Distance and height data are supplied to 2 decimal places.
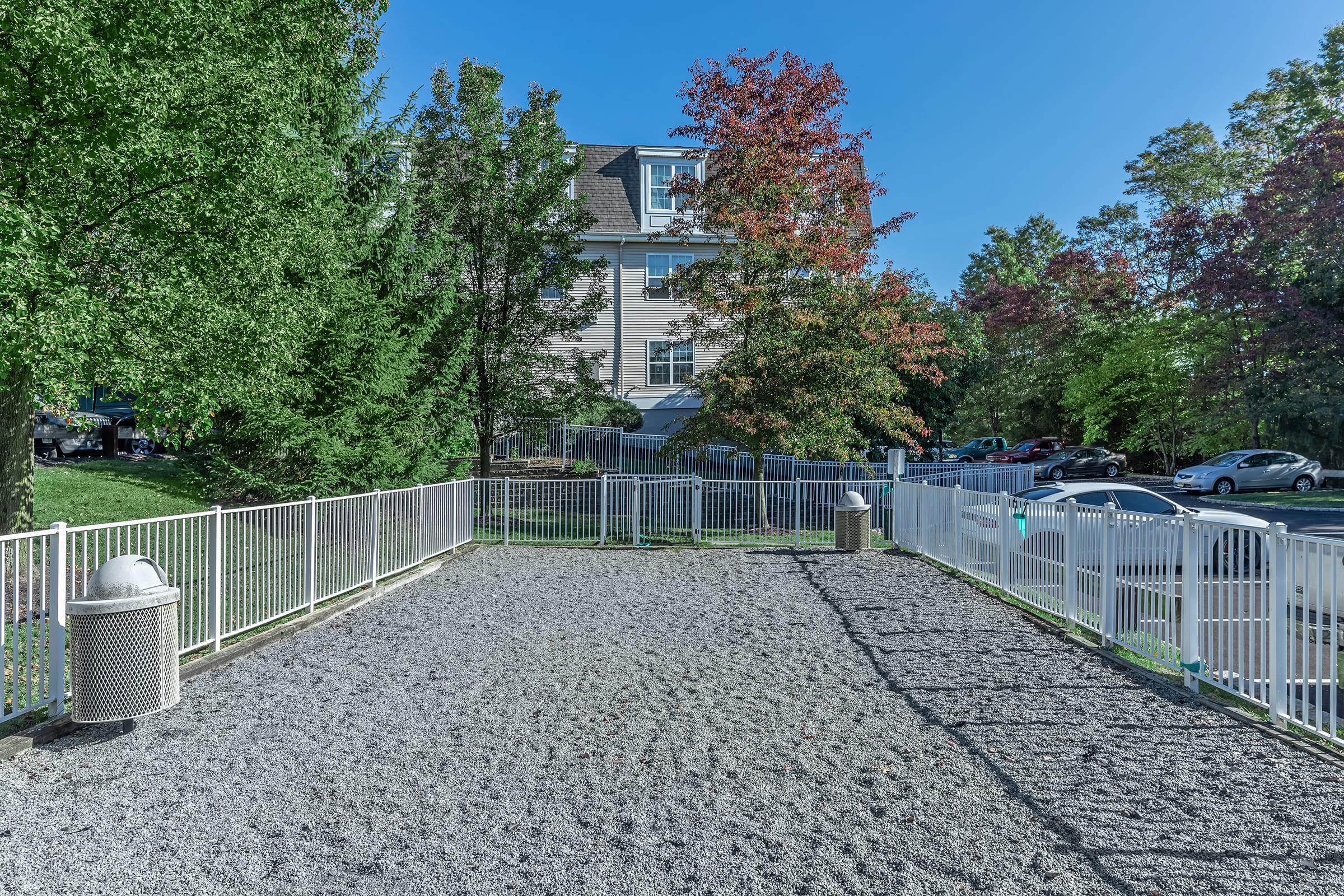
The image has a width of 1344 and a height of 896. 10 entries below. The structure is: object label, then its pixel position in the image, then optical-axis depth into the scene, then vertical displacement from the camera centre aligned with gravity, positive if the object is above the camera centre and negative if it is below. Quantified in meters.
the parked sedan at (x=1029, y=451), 37.47 -0.52
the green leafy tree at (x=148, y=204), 7.88 +2.79
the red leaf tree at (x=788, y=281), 16.02 +3.46
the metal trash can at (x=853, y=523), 14.41 -1.52
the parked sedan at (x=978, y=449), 40.16 -0.40
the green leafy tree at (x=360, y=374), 13.74 +1.24
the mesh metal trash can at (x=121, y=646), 5.04 -1.34
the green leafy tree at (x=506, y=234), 18.14 +4.91
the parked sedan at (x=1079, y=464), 34.34 -1.02
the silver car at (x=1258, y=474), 26.56 -1.12
